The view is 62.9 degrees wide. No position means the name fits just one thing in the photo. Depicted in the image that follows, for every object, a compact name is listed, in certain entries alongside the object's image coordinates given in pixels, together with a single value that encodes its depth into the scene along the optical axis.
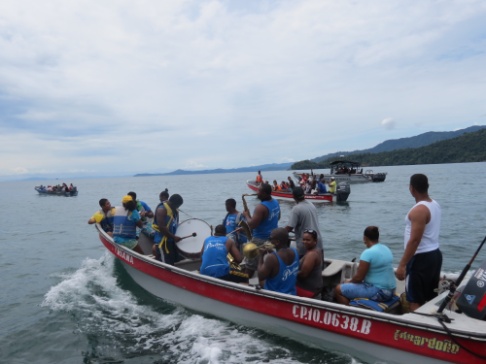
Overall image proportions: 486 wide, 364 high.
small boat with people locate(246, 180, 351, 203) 28.02
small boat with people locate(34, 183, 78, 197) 54.44
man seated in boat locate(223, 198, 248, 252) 8.47
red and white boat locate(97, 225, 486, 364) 4.66
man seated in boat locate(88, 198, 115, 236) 10.98
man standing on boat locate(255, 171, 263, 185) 30.84
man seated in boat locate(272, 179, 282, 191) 31.12
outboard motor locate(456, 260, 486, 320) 4.69
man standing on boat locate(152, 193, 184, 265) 8.45
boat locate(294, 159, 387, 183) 47.43
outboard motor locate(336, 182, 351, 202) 28.03
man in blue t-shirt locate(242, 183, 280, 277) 7.07
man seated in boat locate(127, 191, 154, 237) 10.72
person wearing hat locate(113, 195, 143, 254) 10.02
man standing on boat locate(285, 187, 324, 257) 6.80
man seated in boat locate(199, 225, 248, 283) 7.16
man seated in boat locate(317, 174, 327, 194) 28.66
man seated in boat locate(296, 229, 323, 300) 6.06
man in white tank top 4.82
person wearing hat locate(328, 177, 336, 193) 28.70
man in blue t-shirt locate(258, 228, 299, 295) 5.73
